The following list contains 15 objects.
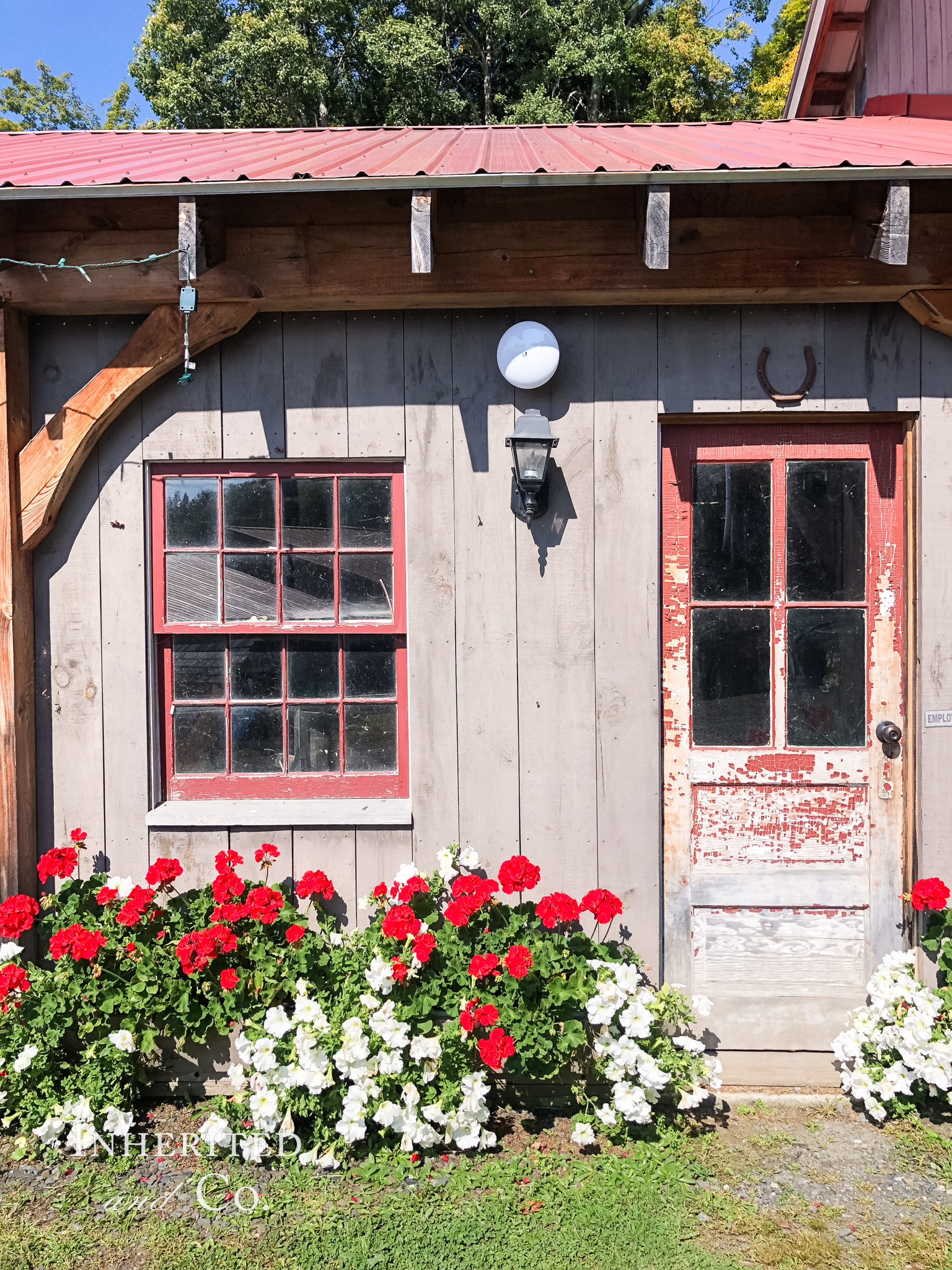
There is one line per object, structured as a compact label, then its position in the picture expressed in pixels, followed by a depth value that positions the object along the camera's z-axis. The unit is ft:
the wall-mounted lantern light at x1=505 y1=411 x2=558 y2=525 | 9.61
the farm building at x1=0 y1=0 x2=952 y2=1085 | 9.95
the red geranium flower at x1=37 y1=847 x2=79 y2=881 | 9.76
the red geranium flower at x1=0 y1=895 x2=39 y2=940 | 9.34
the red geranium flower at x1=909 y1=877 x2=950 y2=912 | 9.75
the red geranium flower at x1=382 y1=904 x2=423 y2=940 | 8.99
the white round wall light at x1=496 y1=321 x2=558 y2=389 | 9.79
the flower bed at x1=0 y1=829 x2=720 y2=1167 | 8.73
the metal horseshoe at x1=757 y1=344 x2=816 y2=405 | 10.18
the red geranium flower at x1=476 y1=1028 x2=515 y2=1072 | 8.42
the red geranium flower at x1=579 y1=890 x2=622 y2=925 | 9.55
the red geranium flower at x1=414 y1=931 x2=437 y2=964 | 8.92
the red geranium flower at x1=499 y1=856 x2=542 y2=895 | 9.61
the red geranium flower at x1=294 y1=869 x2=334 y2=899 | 9.68
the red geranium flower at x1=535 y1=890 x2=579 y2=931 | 9.51
